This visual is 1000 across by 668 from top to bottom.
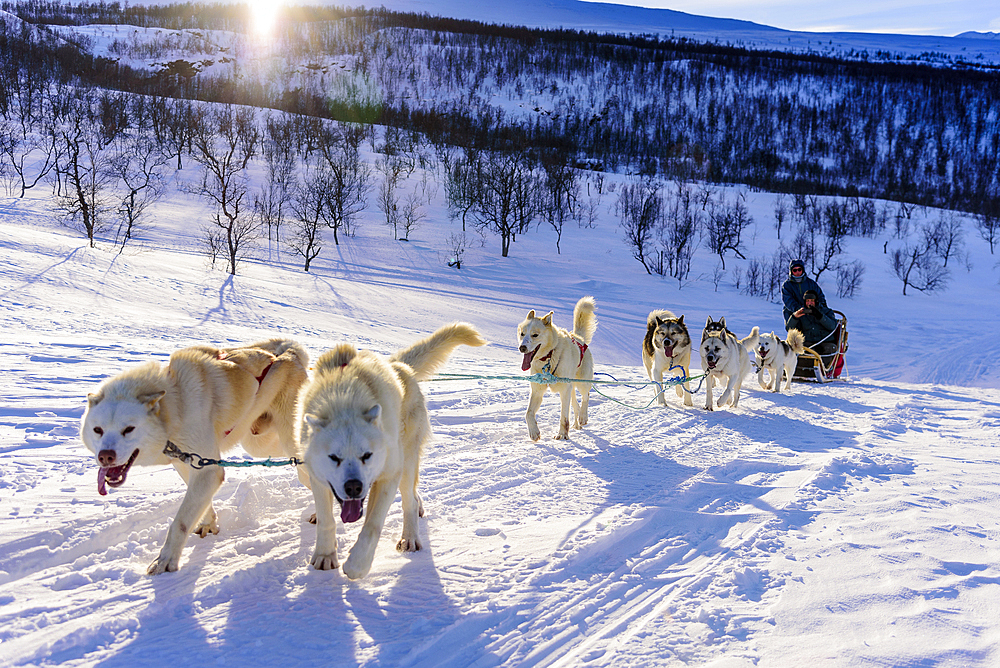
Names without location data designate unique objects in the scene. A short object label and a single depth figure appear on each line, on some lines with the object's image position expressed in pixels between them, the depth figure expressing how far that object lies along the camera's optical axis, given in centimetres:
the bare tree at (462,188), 4478
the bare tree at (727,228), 4081
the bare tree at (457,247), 3217
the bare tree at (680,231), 3622
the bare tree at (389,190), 4004
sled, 1076
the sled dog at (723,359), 758
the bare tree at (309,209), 2992
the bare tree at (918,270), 3541
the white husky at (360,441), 253
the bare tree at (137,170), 3143
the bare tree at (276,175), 3616
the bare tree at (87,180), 2754
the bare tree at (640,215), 3891
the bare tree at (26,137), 3594
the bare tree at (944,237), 4162
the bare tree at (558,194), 4559
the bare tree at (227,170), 2567
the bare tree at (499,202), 3741
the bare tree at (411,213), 3860
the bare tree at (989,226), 4612
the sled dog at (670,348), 771
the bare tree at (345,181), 3719
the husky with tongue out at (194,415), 278
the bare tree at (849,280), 3250
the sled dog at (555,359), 570
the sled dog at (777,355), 931
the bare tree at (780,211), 4731
